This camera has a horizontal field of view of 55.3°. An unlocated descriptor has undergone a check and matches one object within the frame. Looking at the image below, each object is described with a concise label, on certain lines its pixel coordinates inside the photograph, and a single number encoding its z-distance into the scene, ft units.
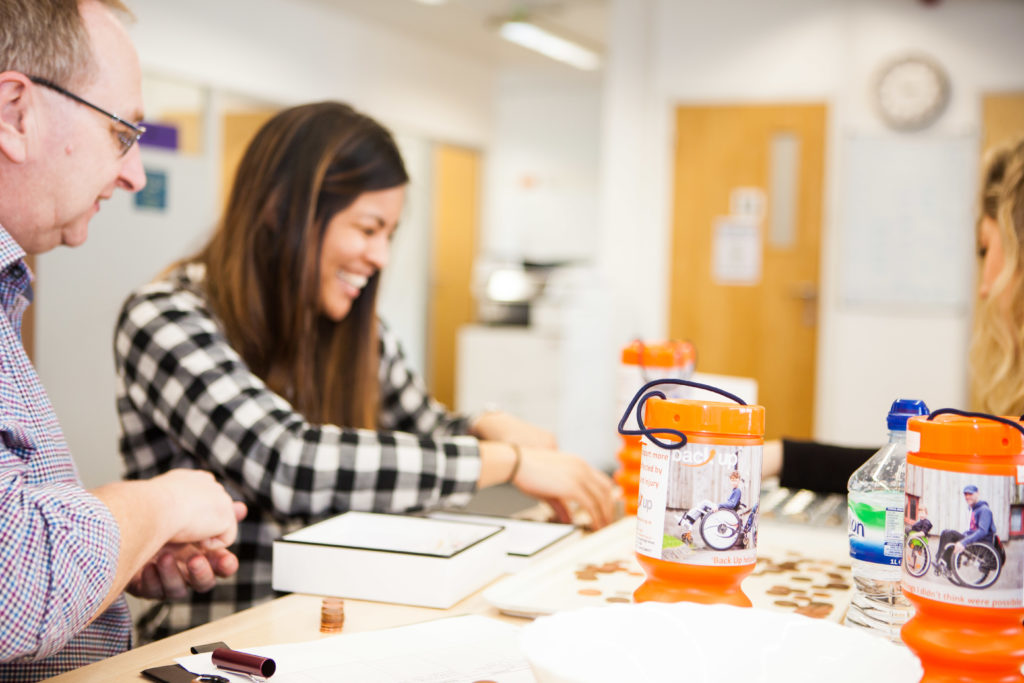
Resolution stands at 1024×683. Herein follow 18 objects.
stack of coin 3.34
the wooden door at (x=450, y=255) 24.49
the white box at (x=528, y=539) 4.14
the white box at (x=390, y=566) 3.60
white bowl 2.35
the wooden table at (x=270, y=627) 2.99
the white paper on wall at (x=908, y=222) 16.67
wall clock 16.65
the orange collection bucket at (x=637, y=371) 5.15
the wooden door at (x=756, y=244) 17.70
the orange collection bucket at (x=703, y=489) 2.78
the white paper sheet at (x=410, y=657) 2.86
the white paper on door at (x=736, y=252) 17.97
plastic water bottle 3.21
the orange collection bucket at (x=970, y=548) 2.44
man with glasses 2.60
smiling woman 4.43
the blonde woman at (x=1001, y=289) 4.40
